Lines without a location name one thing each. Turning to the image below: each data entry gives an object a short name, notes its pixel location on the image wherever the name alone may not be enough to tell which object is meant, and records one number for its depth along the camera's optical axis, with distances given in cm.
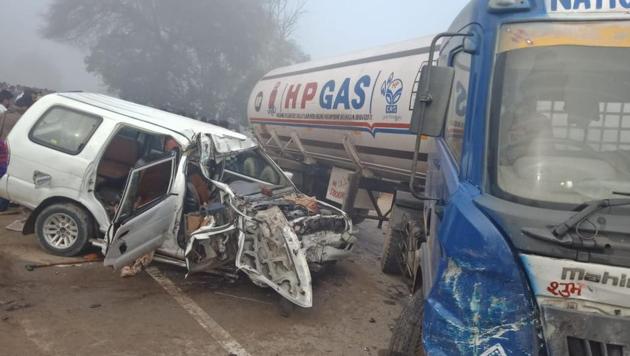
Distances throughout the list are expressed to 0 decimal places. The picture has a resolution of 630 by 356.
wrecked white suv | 503
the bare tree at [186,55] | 2877
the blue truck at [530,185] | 220
